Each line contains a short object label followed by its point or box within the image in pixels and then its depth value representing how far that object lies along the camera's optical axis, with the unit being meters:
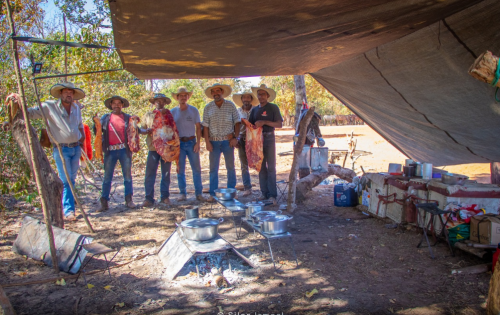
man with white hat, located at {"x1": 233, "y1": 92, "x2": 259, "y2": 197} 6.56
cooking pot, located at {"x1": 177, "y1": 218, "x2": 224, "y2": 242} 3.47
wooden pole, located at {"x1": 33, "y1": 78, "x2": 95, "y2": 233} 4.28
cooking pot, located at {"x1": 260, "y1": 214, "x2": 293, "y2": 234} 3.53
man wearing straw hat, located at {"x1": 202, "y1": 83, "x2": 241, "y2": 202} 6.23
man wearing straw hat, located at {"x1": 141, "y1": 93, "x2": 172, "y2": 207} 6.04
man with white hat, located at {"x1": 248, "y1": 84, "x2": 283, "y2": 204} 6.04
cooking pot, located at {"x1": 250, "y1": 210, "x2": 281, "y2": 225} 3.78
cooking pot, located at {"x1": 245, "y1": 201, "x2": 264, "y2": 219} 4.28
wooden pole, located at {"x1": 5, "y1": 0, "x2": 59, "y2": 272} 3.14
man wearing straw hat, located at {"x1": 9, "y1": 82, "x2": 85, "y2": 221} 5.10
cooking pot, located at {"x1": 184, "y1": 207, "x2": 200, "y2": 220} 4.52
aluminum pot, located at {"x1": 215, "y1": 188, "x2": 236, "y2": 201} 4.94
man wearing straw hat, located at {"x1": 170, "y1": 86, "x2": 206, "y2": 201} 6.20
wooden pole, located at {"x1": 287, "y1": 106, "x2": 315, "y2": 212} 5.39
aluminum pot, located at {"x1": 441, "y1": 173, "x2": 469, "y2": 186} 4.07
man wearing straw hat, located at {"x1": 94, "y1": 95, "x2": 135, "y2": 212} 5.73
